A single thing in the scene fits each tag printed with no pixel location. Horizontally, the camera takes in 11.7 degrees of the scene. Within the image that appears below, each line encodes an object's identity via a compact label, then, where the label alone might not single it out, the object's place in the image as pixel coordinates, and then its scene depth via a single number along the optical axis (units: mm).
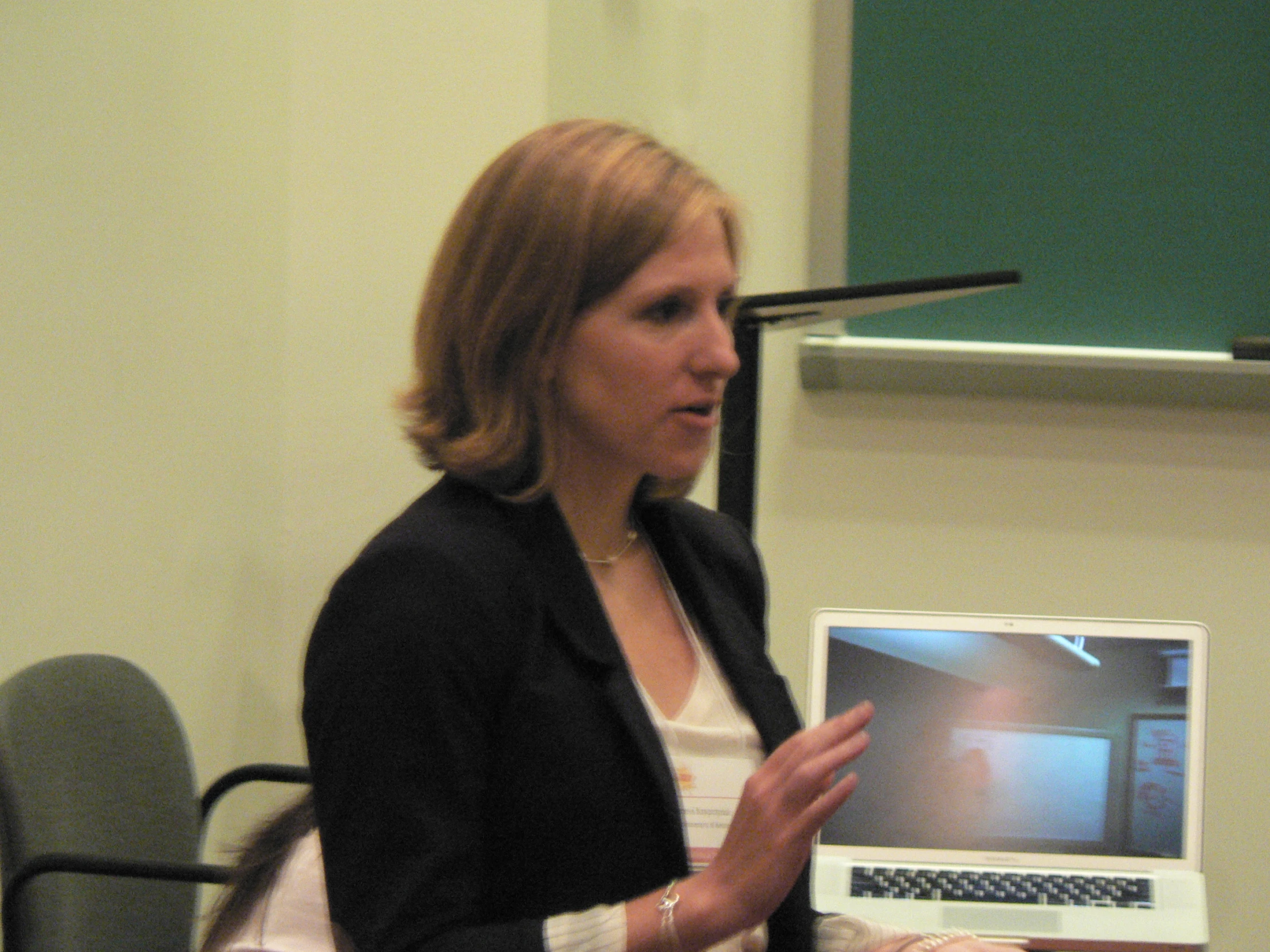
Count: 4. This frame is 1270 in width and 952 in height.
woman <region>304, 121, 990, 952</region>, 5167
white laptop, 5751
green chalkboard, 6141
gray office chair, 5603
